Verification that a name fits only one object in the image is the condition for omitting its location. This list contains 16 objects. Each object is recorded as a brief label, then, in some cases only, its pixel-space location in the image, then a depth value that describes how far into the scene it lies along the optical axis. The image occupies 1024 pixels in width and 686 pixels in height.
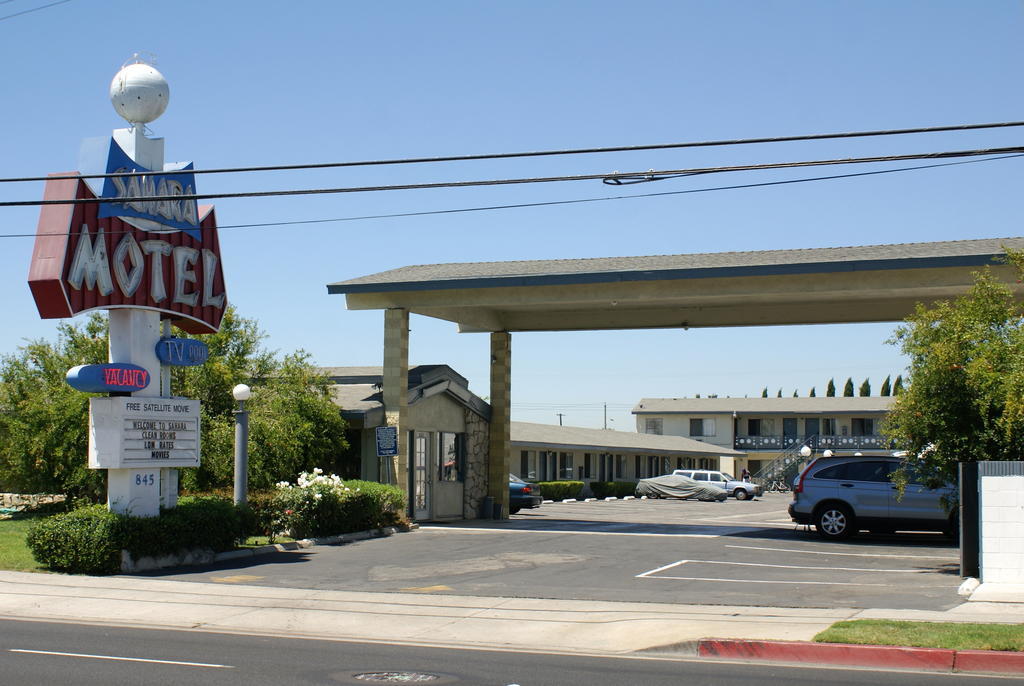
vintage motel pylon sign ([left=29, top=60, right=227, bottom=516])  16.30
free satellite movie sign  16.94
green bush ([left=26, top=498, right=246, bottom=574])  16.47
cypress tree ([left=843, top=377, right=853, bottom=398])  102.88
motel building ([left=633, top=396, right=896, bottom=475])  71.62
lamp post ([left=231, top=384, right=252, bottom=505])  19.80
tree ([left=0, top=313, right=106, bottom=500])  24.97
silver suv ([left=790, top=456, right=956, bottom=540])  21.80
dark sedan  37.78
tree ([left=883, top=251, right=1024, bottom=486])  16.12
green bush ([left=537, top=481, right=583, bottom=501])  47.84
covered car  54.00
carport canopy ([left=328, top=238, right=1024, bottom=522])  23.39
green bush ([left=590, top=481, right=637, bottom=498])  53.78
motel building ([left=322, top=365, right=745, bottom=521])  26.91
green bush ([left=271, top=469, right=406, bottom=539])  21.50
